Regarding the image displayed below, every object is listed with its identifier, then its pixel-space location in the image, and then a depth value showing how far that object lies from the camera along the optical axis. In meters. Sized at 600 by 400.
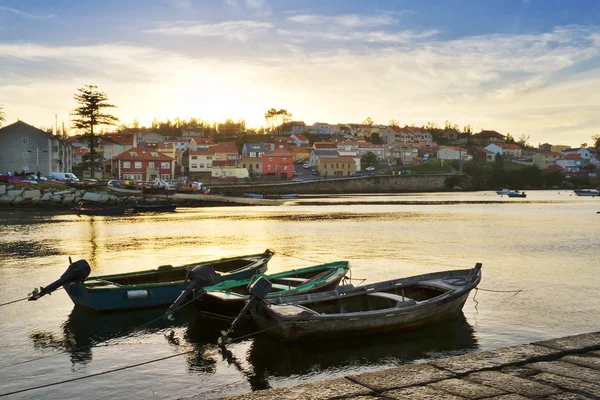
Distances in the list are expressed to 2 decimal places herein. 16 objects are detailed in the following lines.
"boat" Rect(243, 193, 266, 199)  85.44
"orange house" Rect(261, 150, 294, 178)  122.69
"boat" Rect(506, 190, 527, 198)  100.31
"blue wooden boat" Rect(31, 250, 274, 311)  14.99
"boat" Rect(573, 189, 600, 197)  113.12
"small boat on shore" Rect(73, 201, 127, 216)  54.63
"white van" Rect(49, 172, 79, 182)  75.44
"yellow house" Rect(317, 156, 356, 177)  128.12
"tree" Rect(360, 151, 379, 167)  143.00
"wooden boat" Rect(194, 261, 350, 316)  13.56
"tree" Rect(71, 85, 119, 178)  85.44
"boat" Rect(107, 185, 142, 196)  72.50
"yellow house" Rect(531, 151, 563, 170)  174.88
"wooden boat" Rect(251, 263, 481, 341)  11.87
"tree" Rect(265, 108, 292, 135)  187.50
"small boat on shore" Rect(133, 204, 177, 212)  61.00
